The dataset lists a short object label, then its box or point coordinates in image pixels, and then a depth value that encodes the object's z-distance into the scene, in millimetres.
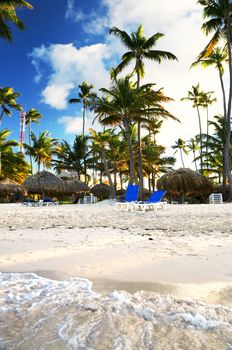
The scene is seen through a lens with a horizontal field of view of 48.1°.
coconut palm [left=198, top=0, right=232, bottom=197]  17625
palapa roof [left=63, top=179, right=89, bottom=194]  26031
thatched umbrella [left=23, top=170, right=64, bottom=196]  24062
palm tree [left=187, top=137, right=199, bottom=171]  45719
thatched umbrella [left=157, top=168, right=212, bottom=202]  20594
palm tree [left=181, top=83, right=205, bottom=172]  33469
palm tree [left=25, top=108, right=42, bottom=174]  41656
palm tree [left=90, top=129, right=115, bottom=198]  23422
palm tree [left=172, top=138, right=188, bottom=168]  46562
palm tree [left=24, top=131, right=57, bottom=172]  34281
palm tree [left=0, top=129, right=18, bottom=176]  30875
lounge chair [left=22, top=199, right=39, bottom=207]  19266
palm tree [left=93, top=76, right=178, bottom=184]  17375
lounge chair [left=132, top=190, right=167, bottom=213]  10958
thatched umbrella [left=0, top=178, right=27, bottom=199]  27656
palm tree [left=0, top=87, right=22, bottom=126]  32684
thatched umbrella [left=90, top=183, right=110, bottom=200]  31219
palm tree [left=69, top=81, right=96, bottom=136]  34344
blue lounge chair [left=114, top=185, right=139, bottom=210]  11327
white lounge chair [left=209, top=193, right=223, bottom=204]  17091
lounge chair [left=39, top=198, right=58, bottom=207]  19770
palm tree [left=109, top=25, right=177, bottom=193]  20047
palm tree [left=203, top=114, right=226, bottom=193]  22625
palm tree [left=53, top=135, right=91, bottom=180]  31281
